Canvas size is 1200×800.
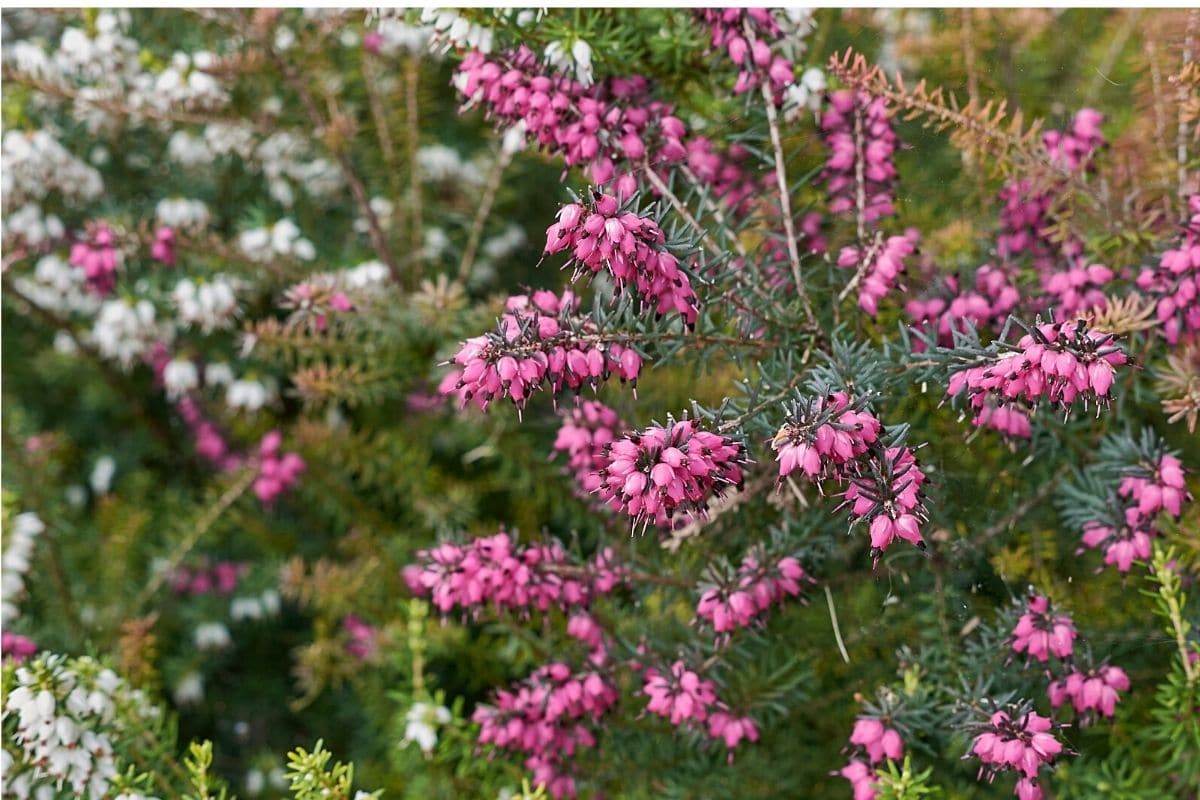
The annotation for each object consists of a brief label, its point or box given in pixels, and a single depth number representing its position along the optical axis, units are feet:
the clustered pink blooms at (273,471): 2.93
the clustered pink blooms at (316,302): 2.64
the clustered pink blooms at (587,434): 2.47
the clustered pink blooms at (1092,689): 2.35
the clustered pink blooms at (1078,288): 2.46
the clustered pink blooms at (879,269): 2.40
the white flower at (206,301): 2.78
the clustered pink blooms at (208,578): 3.33
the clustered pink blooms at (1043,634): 2.35
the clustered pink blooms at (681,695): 2.38
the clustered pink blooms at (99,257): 2.71
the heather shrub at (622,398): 2.35
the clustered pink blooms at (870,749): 2.35
